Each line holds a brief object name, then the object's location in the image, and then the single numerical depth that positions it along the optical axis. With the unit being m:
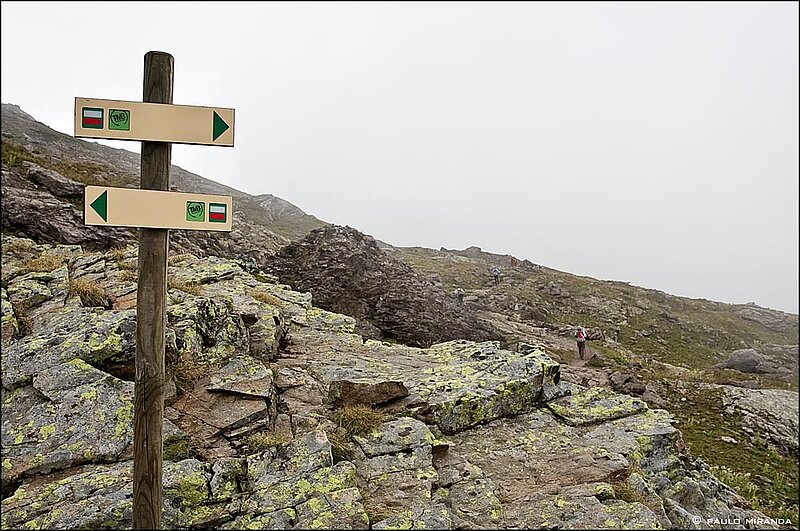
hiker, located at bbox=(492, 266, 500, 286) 56.23
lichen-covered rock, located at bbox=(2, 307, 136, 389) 8.84
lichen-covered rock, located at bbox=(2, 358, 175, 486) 7.53
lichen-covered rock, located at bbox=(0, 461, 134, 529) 6.57
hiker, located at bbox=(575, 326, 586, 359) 32.09
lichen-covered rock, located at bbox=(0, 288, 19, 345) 9.67
